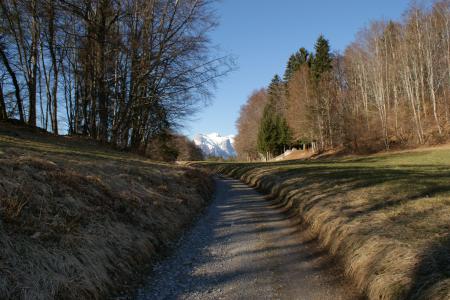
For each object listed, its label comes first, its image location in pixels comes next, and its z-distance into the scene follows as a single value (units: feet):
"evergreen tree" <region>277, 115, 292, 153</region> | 213.46
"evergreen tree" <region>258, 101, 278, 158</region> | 215.31
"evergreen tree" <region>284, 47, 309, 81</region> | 224.74
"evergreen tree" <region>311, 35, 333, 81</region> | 188.44
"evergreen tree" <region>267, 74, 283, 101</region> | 240.67
